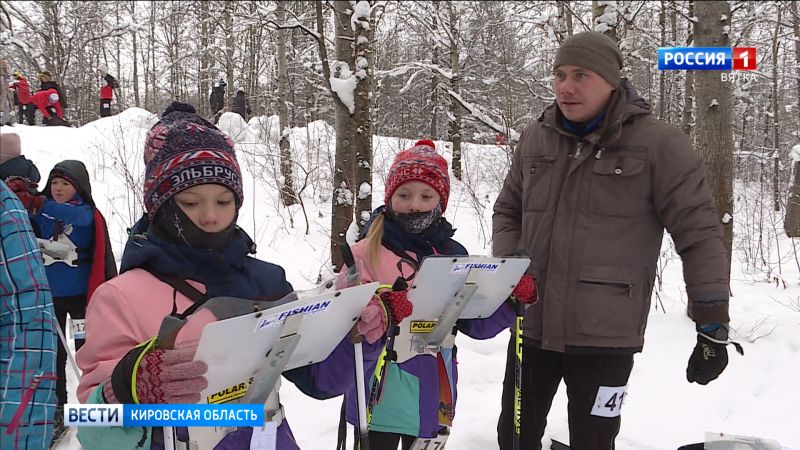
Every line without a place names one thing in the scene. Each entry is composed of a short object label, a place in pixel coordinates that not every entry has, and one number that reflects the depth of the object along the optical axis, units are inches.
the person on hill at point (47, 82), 655.8
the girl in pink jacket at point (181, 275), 53.3
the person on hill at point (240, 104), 725.9
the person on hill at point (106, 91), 708.0
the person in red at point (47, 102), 668.1
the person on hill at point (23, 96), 687.7
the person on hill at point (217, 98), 730.2
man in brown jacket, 86.2
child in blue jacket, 150.8
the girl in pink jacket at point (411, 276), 87.7
